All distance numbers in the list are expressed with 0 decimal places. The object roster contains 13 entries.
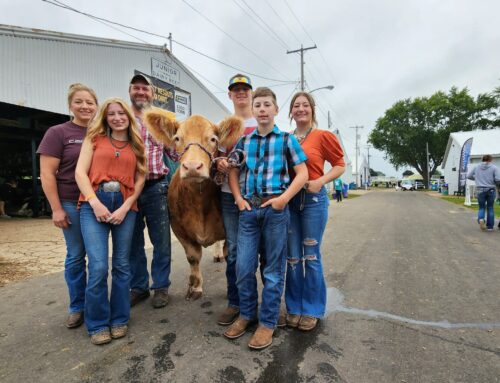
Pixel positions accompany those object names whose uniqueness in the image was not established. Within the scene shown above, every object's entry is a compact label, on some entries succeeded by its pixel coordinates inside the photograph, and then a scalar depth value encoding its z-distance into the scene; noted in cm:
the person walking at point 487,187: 811
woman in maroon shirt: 278
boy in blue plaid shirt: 262
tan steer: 281
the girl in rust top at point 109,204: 266
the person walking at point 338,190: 2089
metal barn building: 907
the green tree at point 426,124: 4669
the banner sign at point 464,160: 2207
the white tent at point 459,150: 2680
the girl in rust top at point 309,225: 288
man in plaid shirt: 337
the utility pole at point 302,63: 2714
